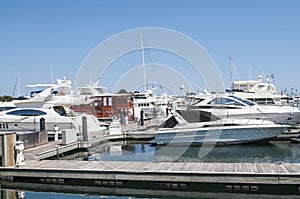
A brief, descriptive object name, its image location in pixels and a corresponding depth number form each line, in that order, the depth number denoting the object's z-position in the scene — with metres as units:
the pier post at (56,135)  21.01
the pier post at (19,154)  12.66
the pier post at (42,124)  22.16
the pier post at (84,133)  20.41
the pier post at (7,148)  12.55
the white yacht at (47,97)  28.97
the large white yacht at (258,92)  34.94
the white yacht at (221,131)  19.78
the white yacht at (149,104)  37.31
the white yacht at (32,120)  23.08
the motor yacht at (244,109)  22.62
